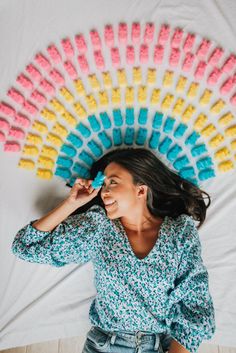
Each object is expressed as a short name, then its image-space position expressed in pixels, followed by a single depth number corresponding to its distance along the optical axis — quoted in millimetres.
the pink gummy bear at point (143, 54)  1312
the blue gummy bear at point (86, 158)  1310
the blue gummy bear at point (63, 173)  1309
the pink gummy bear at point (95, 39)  1312
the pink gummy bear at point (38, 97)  1310
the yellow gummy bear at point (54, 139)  1310
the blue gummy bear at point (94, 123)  1304
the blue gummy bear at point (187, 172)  1310
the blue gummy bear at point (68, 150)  1306
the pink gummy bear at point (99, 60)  1311
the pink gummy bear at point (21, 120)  1311
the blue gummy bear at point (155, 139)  1302
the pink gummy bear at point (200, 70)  1303
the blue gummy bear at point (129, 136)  1307
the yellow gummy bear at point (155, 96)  1306
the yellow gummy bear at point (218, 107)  1306
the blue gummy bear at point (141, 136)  1305
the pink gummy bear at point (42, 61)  1310
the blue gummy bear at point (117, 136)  1309
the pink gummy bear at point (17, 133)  1312
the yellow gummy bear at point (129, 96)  1308
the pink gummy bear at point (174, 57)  1307
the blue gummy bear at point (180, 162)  1305
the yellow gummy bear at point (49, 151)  1314
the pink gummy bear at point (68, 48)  1312
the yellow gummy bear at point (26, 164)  1318
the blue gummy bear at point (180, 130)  1301
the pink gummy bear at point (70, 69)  1311
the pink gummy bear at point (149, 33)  1311
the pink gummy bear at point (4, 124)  1315
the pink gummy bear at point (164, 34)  1311
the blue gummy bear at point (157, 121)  1300
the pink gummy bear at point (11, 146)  1312
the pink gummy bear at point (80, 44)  1312
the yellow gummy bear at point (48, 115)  1308
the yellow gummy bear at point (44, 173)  1317
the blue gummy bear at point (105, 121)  1307
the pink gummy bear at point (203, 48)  1306
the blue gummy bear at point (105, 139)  1308
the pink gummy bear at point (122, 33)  1308
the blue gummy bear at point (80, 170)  1312
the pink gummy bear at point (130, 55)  1314
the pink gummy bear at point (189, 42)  1307
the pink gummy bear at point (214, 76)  1305
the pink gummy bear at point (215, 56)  1306
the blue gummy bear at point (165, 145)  1300
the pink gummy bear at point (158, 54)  1311
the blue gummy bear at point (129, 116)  1306
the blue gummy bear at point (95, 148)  1308
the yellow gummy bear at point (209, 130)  1309
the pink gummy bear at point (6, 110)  1311
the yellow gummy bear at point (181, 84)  1308
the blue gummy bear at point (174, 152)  1302
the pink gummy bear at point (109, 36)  1312
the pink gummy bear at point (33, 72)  1309
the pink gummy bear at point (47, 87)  1309
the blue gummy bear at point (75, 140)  1306
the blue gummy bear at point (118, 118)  1305
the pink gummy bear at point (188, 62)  1306
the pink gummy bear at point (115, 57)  1315
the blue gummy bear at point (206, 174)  1312
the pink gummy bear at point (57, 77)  1309
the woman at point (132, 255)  1153
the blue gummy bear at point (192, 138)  1303
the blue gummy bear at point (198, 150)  1305
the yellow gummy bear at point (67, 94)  1308
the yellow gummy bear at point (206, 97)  1308
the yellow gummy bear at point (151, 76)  1308
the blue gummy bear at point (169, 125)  1301
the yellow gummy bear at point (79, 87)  1309
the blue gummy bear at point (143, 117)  1302
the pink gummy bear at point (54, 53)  1312
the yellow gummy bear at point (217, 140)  1310
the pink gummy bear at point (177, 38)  1310
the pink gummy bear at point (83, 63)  1312
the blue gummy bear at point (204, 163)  1306
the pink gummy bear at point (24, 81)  1308
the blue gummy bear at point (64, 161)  1310
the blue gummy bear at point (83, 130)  1306
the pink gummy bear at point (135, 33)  1309
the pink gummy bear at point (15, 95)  1308
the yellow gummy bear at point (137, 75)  1310
